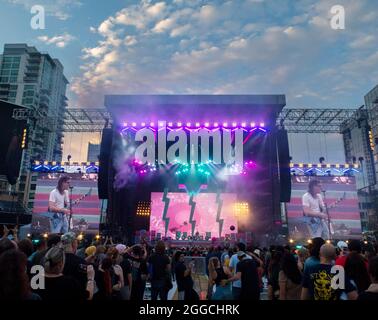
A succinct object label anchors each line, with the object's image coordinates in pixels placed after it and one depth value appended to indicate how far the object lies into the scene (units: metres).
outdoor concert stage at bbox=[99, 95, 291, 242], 17.95
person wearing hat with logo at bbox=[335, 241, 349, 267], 4.32
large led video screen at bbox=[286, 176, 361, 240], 21.54
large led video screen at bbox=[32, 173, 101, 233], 22.86
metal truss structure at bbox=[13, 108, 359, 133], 19.67
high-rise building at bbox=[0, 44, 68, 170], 70.50
